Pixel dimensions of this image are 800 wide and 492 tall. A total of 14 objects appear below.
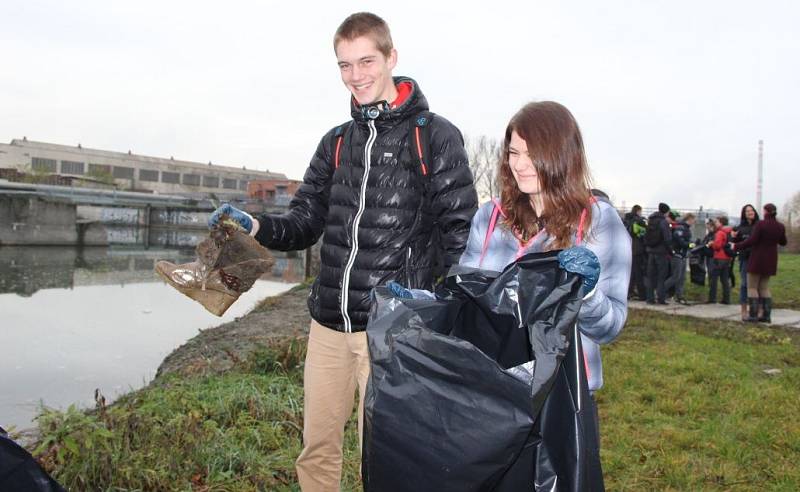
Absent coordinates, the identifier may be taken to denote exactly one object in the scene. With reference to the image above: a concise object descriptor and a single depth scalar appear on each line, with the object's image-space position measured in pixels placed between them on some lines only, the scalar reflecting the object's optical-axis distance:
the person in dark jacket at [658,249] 10.48
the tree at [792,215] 23.35
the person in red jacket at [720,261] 10.17
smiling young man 2.54
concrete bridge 27.02
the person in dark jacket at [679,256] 10.73
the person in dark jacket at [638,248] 11.21
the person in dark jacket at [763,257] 8.57
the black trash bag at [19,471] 1.49
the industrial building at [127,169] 70.00
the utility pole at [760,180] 38.81
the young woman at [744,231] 9.55
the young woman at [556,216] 1.81
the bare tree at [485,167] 29.14
